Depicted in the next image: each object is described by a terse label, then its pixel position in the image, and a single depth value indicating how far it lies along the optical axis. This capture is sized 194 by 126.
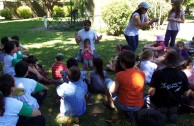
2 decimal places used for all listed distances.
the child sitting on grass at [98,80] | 2.88
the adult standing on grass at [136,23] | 3.83
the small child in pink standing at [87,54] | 4.24
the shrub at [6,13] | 15.34
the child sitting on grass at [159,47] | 4.00
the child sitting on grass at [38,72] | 3.26
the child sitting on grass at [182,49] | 4.02
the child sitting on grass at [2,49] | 3.75
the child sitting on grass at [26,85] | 2.33
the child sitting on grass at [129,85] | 2.33
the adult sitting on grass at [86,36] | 4.44
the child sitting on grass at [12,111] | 1.87
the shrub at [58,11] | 16.72
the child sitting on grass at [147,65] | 3.19
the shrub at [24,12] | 15.78
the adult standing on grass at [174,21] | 4.38
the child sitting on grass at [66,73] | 2.93
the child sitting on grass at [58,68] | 3.42
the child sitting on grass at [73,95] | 2.54
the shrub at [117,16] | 7.64
